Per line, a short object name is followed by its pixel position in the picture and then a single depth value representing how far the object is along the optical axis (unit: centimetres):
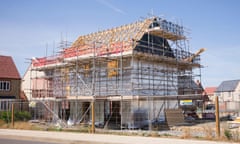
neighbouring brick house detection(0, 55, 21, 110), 3991
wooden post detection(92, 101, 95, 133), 1960
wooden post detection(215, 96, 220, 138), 1502
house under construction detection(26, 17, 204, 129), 2542
